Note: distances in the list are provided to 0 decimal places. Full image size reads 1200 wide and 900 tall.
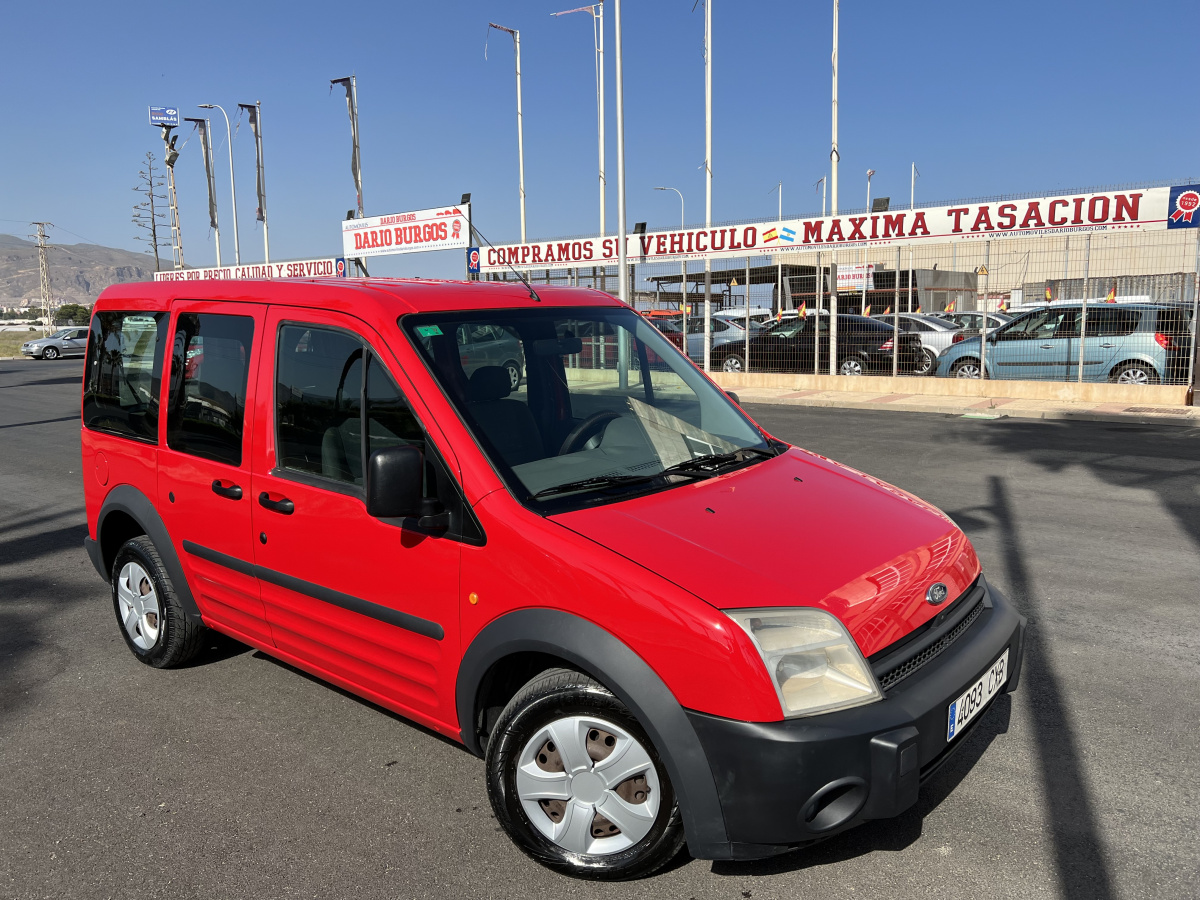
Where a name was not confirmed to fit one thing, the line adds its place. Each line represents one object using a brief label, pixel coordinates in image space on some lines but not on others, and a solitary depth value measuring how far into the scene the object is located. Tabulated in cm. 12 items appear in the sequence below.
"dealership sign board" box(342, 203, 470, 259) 2469
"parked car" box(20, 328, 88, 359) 4297
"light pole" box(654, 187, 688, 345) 2136
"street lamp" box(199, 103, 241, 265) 4559
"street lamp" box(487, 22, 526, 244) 3151
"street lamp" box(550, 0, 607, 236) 2671
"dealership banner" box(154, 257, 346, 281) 3017
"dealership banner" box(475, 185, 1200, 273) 1559
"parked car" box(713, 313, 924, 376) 1895
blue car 1534
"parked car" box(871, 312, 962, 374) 1867
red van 242
